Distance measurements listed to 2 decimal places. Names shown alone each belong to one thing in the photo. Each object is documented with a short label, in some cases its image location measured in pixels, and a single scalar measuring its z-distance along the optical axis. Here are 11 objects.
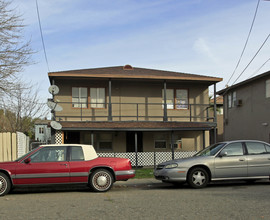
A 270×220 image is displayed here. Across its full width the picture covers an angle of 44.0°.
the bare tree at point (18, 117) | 27.34
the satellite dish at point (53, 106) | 14.75
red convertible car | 9.26
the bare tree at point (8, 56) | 14.41
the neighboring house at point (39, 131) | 50.98
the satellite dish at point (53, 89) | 15.88
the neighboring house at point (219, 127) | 34.62
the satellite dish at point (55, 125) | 15.54
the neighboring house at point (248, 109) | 23.06
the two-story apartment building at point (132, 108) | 18.56
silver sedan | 10.23
